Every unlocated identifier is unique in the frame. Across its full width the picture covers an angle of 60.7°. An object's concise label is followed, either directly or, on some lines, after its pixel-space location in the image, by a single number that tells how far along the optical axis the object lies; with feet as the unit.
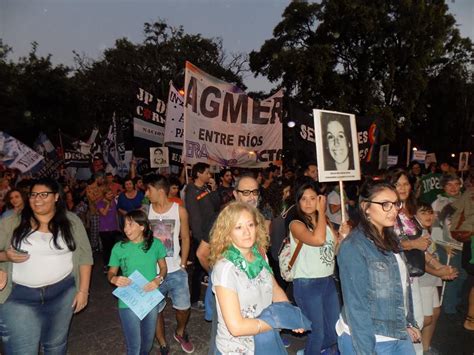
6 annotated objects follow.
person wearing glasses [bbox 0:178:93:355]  10.13
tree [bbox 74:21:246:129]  111.45
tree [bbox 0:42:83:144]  89.81
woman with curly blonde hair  7.50
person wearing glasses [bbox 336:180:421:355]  8.07
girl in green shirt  11.78
